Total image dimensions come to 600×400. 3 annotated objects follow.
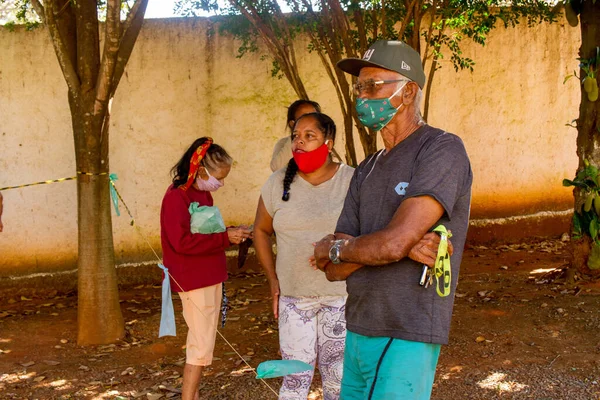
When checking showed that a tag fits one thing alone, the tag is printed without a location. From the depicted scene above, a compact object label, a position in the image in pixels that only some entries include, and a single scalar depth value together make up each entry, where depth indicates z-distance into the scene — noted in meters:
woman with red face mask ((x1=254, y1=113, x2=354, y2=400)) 3.88
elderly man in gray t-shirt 2.63
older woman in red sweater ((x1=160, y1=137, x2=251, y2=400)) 4.36
